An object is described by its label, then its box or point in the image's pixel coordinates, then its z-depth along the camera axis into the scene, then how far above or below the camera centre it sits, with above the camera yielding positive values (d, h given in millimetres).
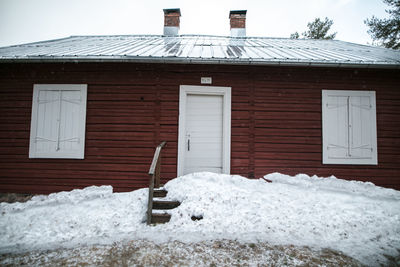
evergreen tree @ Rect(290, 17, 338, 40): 16000 +9536
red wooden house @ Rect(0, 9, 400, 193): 4926 +609
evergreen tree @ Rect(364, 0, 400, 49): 11648 +7237
